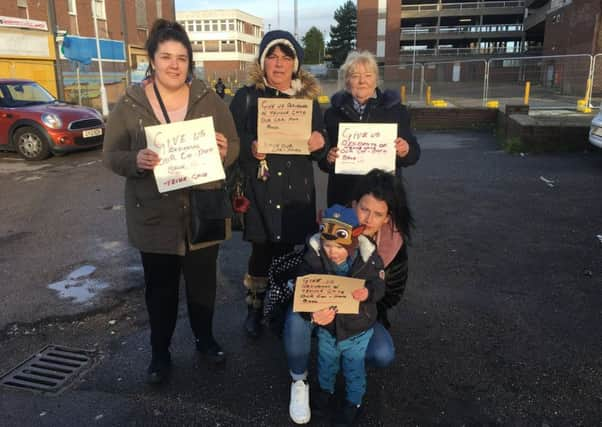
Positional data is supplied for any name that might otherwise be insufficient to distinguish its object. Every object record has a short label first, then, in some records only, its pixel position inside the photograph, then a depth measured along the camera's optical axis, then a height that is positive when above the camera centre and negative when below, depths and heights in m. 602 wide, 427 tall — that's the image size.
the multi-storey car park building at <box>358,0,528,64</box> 60.19 +7.38
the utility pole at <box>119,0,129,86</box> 32.25 +3.61
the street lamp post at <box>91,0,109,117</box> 21.41 -0.40
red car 10.79 -0.71
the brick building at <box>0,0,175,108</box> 23.00 +2.99
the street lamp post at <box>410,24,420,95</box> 55.64 +4.80
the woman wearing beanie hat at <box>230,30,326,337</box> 3.13 -0.46
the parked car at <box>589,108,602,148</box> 8.82 -0.78
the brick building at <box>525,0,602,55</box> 29.27 +4.07
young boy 2.57 -1.15
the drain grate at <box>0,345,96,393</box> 2.94 -1.70
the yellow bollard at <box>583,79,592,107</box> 14.49 -0.07
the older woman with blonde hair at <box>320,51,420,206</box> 3.32 -0.15
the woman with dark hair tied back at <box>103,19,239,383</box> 2.64 -0.50
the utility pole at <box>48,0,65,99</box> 24.06 +1.74
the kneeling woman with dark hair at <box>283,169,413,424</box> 2.63 -1.02
